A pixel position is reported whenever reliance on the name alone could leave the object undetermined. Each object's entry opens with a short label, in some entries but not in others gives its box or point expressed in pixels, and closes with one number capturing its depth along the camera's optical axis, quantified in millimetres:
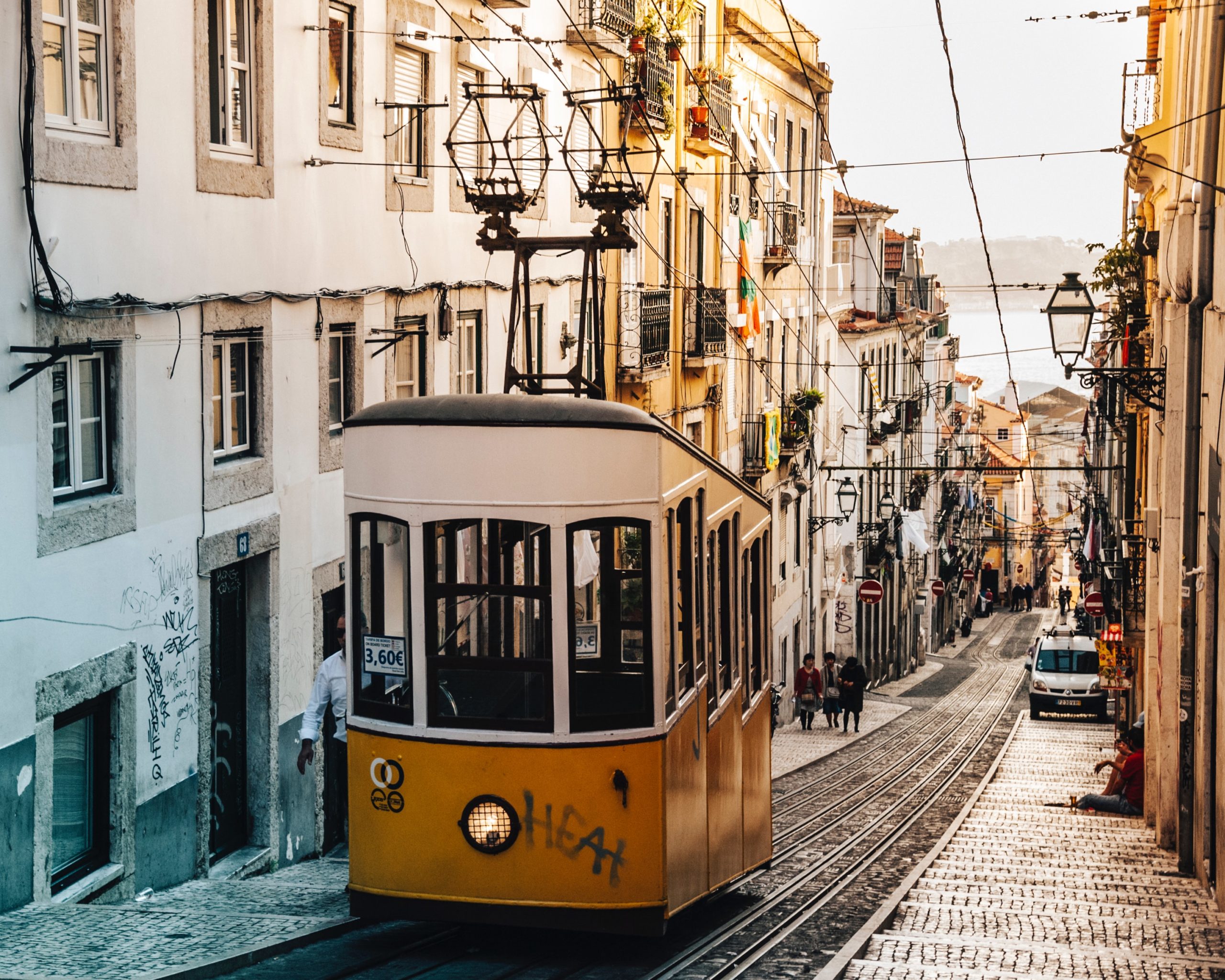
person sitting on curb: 19469
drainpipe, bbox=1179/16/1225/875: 13984
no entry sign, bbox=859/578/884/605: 38031
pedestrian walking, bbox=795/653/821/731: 28688
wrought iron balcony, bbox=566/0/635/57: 21547
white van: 35500
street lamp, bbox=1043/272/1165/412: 15406
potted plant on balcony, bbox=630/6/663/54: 22609
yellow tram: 7836
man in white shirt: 10617
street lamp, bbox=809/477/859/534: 37031
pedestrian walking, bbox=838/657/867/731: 29141
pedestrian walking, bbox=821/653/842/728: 29594
